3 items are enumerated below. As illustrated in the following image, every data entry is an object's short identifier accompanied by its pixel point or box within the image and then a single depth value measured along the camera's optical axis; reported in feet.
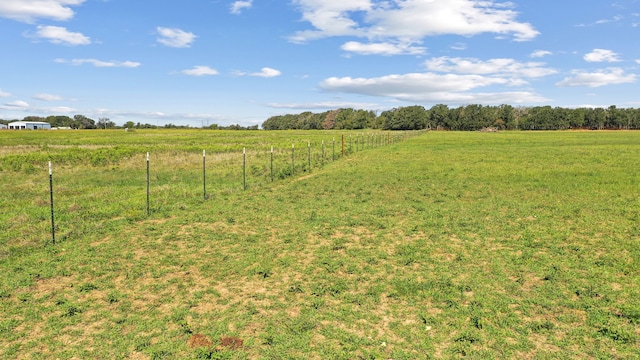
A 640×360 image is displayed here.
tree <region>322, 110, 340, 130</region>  604.49
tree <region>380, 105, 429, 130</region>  500.74
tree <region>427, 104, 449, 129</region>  499.51
